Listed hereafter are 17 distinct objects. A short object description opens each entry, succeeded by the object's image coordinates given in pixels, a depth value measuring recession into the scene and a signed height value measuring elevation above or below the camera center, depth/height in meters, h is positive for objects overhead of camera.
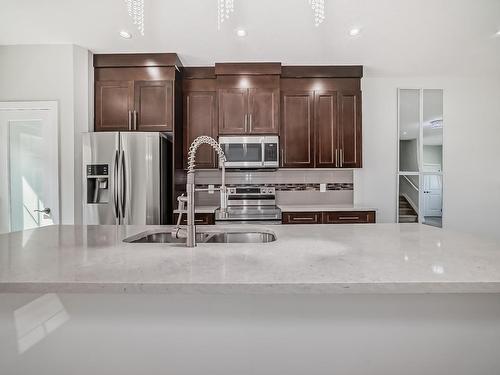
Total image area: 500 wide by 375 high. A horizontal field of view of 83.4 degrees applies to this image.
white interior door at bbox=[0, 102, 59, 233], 3.03 +0.23
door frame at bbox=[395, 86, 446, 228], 3.92 +0.38
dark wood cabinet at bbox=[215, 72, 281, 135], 3.47 +1.04
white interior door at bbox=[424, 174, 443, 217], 3.95 -0.14
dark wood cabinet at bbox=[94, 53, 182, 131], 3.29 +1.07
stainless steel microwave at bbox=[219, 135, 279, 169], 3.41 +0.42
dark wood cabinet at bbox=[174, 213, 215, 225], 3.22 -0.37
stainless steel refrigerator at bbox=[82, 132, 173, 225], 2.94 +0.10
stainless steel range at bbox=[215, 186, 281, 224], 3.28 -0.25
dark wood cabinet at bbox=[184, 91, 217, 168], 3.53 +0.83
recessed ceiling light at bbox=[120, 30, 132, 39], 2.79 +1.54
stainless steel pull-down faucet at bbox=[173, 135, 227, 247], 1.26 -0.08
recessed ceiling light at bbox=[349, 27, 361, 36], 2.71 +1.52
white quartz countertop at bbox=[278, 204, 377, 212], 3.31 -0.27
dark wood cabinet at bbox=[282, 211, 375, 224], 3.28 -0.37
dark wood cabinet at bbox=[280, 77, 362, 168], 3.55 +0.85
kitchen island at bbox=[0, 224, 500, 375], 1.00 -0.52
